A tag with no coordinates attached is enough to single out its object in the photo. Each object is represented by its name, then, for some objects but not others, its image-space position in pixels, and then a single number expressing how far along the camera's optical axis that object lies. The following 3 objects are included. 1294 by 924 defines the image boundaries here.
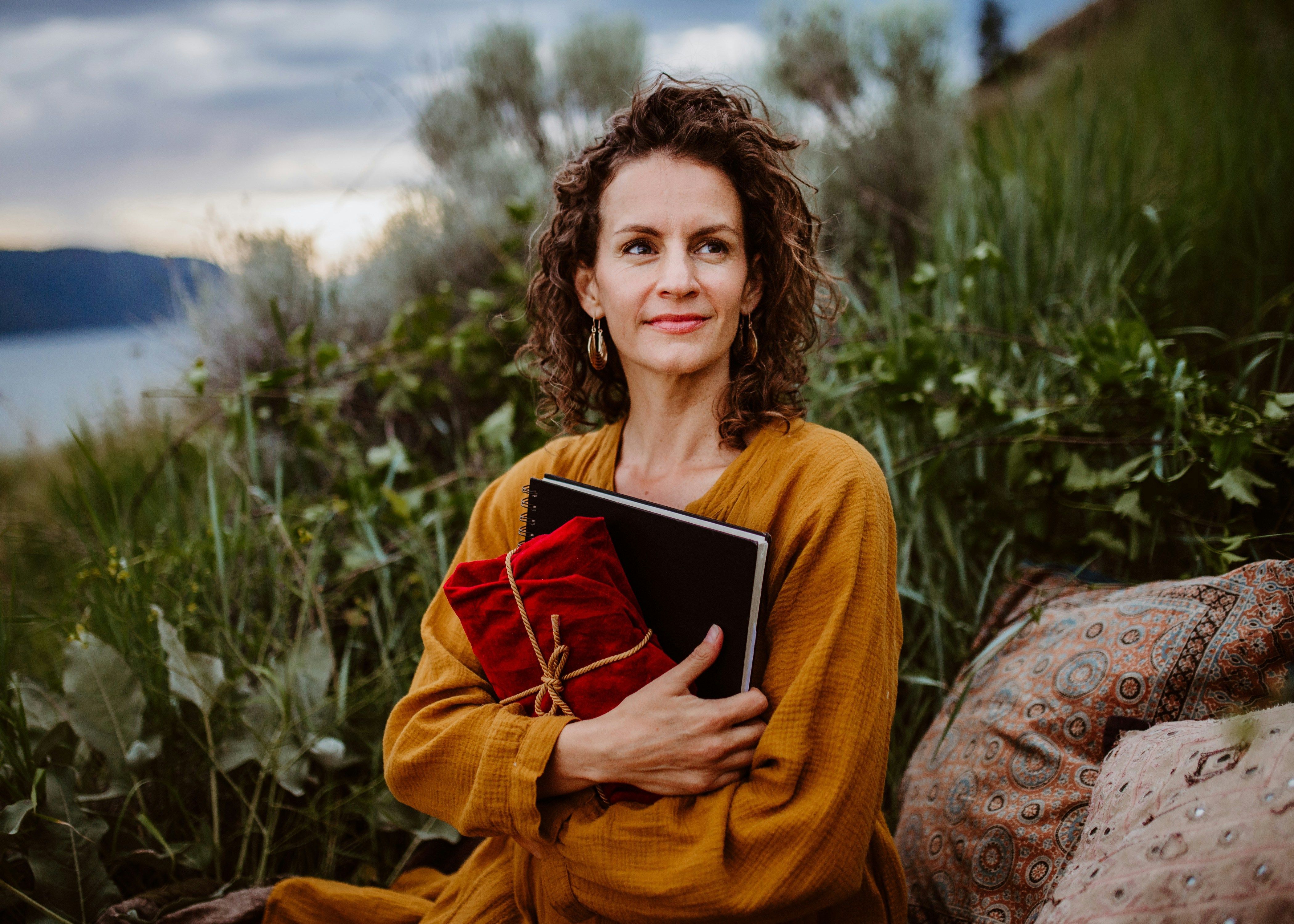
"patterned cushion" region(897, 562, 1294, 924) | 1.33
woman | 1.10
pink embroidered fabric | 0.83
